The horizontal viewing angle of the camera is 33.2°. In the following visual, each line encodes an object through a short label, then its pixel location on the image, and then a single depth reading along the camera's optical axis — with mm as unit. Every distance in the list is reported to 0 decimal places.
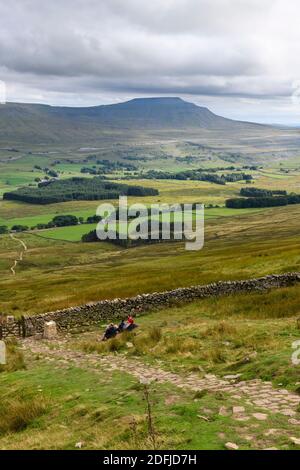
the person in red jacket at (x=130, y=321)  29309
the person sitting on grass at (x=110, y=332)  27688
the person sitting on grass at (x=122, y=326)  28802
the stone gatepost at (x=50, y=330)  31297
